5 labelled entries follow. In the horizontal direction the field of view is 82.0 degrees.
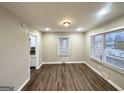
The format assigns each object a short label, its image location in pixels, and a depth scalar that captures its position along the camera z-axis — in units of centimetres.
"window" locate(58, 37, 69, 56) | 511
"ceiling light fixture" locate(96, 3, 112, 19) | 152
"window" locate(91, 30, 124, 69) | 226
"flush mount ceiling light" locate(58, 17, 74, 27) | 227
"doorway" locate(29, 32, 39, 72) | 394
